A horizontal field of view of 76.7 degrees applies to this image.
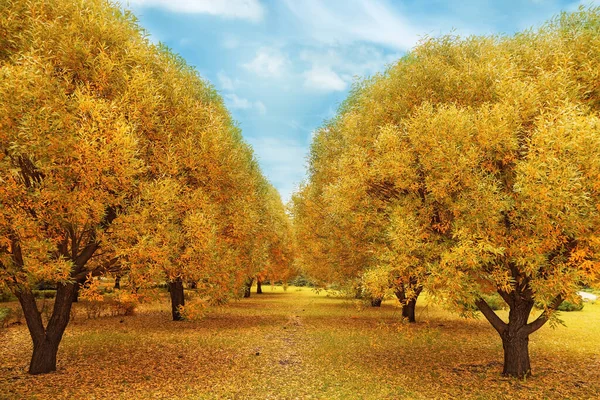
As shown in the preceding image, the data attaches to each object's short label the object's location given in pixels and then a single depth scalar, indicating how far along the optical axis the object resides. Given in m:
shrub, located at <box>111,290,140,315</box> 31.95
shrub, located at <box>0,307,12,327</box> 24.52
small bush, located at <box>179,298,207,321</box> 16.27
